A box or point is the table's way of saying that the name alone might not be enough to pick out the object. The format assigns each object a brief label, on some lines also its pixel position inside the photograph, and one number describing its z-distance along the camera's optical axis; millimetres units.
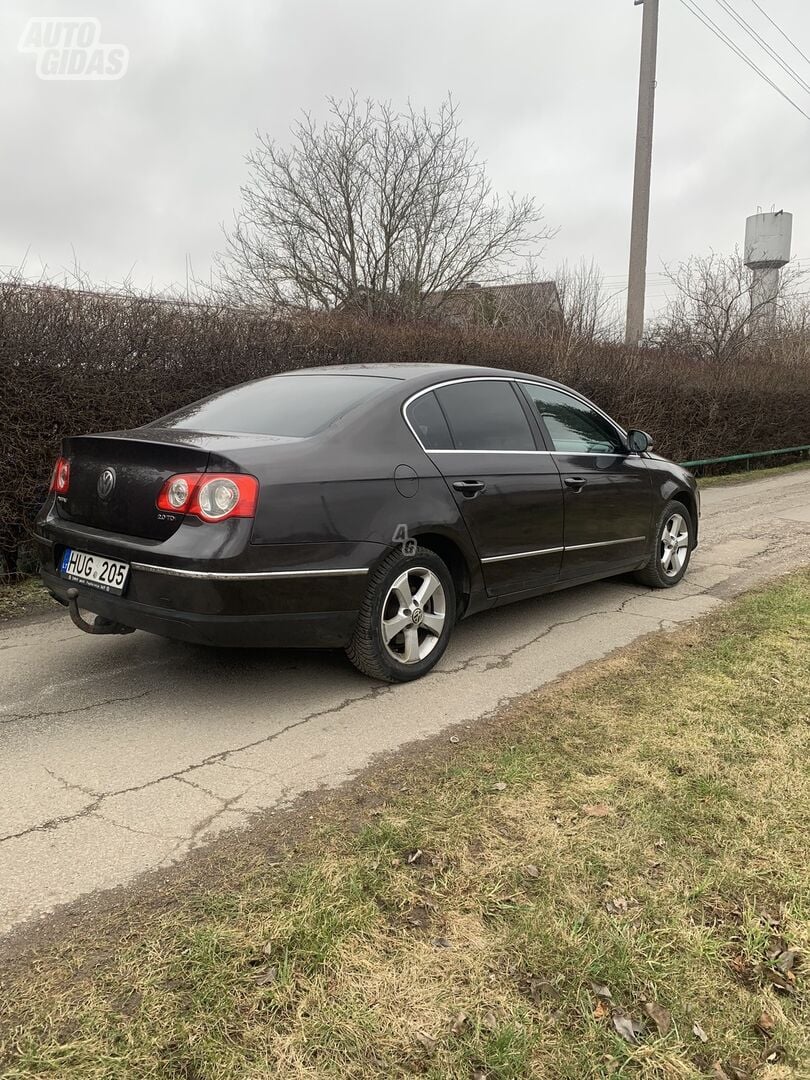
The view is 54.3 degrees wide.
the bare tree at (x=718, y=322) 20578
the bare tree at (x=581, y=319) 14016
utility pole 14477
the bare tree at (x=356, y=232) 16203
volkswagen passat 3328
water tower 38875
